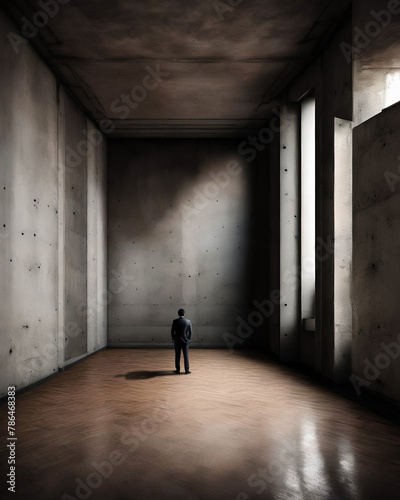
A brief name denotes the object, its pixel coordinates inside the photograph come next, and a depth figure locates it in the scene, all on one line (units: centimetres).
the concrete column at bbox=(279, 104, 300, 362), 1113
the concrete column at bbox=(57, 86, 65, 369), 995
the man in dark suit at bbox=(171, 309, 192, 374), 935
